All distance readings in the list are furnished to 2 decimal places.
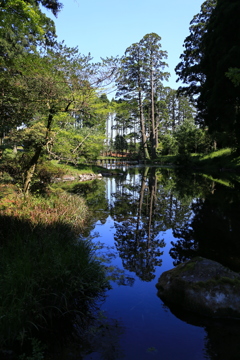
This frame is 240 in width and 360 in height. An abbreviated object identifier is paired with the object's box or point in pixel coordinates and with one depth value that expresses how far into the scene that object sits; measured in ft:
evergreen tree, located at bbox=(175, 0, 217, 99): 81.25
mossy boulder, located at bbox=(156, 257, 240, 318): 10.98
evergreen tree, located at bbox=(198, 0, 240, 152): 47.32
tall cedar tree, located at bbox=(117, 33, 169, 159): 125.18
